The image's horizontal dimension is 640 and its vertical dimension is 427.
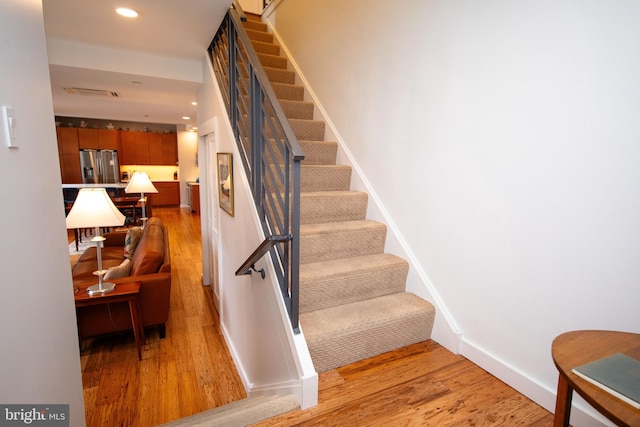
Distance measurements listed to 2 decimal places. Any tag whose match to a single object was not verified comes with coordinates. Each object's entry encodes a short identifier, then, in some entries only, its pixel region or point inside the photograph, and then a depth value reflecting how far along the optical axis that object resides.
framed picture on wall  2.64
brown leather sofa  2.98
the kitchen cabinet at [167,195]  10.34
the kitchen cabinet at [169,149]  10.16
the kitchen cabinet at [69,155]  8.79
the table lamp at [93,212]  2.46
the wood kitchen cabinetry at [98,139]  8.99
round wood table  0.80
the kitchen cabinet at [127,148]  9.57
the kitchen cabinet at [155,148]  9.96
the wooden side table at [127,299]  2.75
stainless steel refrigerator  9.03
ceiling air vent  4.27
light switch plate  0.98
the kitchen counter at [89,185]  8.00
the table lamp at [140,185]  5.14
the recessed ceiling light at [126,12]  2.39
